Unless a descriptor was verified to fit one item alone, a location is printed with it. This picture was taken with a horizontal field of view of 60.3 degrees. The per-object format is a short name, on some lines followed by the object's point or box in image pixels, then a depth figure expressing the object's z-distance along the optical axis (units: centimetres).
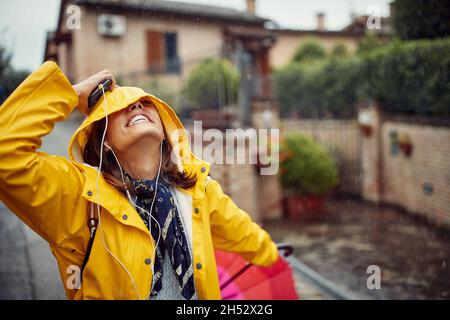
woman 130
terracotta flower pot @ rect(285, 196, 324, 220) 669
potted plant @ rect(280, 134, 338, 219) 654
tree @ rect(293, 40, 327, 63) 1417
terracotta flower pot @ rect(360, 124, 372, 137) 739
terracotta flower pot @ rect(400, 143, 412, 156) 638
